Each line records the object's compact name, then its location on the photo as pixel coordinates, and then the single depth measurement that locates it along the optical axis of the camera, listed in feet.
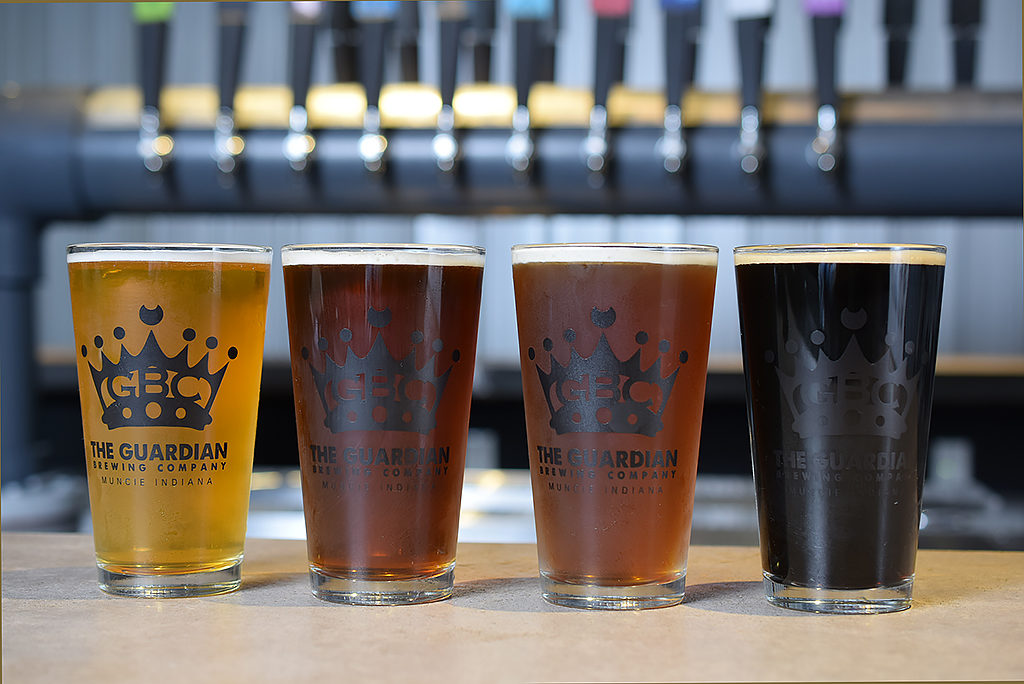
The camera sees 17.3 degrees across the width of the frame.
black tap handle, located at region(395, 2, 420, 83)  7.35
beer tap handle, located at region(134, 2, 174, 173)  6.65
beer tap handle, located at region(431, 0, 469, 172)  6.47
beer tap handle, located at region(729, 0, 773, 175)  6.28
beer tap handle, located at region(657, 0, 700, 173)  6.32
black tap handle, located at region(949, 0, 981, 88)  6.65
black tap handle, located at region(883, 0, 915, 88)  6.83
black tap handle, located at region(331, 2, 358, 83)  7.16
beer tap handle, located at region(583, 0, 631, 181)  6.40
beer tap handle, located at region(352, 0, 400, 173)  6.55
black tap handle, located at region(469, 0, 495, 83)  7.28
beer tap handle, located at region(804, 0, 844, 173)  6.21
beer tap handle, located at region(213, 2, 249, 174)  6.65
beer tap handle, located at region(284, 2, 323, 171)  6.60
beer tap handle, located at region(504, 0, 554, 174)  6.46
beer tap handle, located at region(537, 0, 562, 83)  6.96
